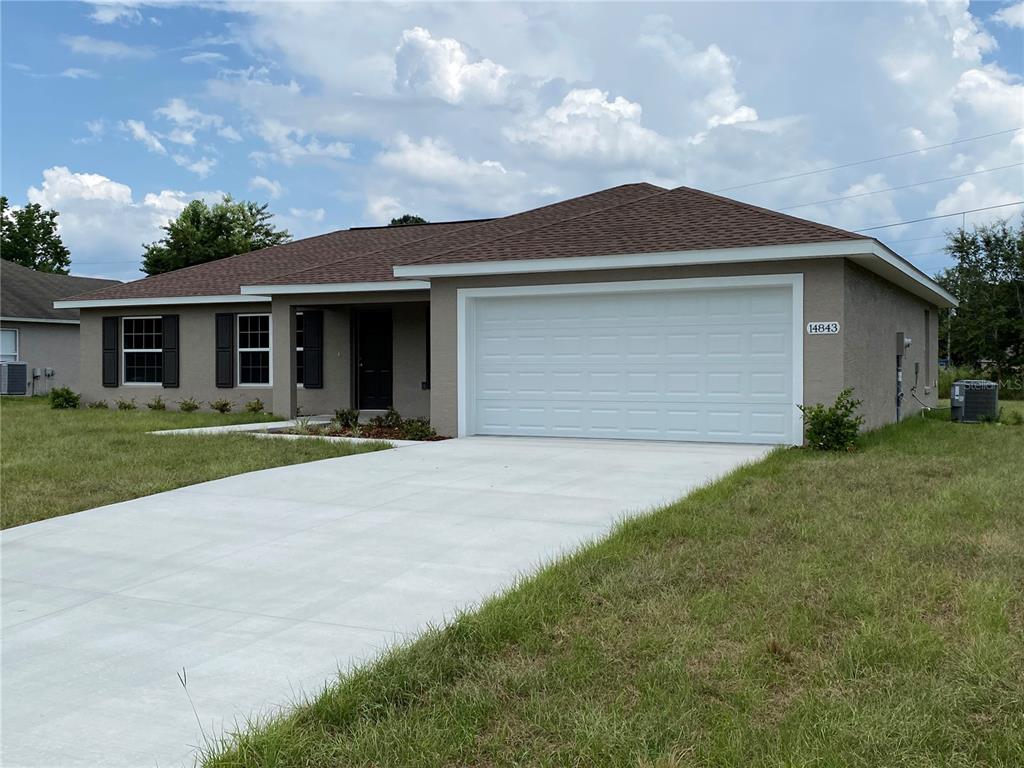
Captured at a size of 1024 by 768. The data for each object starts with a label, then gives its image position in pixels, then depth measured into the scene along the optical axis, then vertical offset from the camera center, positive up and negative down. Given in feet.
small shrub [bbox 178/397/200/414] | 66.69 -2.32
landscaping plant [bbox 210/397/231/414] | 64.80 -2.33
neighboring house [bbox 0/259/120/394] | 91.56 +4.50
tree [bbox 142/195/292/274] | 146.20 +23.93
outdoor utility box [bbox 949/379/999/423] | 59.00 -1.87
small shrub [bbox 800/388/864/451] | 39.06 -2.34
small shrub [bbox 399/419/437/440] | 47.44 -3.07
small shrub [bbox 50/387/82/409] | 69.97 -1.84
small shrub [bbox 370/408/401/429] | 49.73 -2.63
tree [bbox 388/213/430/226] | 172.55 +30.68
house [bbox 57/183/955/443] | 41.50 +2.82
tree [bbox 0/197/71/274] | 161.58 +25.65
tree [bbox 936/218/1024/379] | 109.29 +9.45
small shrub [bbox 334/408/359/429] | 52.22 -2.60
